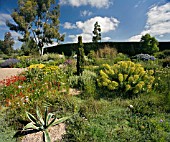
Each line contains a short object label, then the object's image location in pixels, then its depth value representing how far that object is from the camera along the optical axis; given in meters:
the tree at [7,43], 26.26
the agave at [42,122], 2.18
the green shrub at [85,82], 3.49
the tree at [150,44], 10.39
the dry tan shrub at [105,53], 7.77
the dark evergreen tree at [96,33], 15.74
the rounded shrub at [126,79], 3.41
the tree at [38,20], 14.73
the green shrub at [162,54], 9.89
